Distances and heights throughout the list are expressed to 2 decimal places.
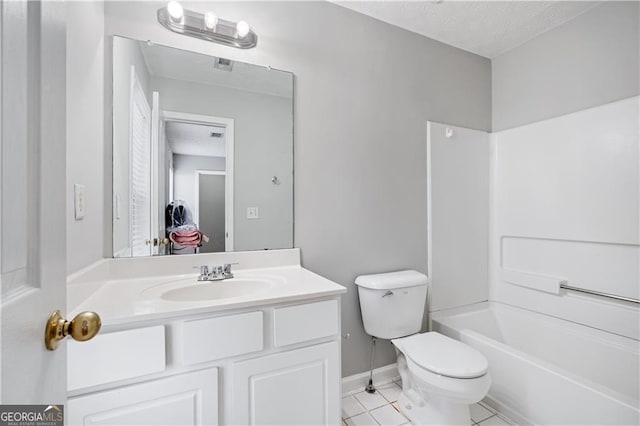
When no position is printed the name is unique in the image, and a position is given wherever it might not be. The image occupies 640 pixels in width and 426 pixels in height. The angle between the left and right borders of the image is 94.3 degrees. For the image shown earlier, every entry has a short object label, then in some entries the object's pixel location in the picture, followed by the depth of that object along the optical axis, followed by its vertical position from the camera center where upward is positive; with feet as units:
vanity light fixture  4.54 +2.98
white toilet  4.41 -2.32
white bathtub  4.35 -2.75
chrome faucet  4.50 -0.92
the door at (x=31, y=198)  1.22 +0.07
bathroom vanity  2.88 -1.51
